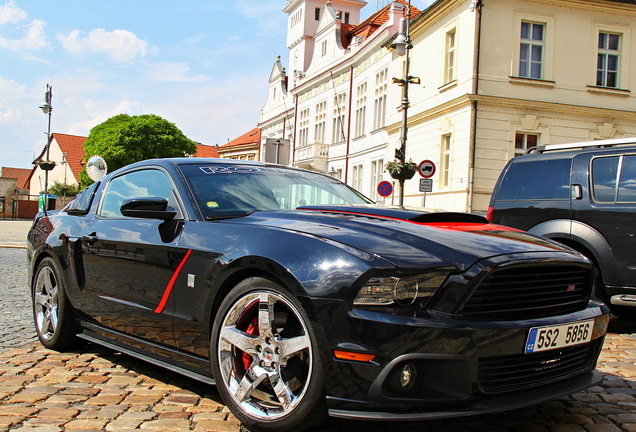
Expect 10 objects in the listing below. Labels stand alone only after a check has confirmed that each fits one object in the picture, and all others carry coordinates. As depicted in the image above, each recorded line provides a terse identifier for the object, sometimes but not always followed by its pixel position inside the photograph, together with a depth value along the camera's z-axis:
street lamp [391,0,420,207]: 19.61
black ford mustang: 2.67
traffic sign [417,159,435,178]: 18.72
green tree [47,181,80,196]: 70.69
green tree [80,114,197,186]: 58.47
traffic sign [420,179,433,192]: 18.02
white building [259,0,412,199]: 34.47
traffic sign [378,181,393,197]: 20.67
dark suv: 6.28
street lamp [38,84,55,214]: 28.16
